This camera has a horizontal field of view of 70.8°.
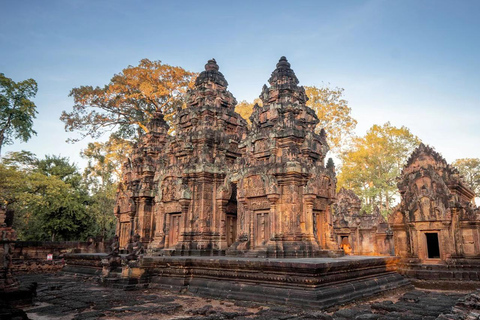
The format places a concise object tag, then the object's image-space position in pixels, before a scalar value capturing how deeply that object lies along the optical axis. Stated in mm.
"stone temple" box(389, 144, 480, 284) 10336
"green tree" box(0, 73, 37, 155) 20328
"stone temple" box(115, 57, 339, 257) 10047
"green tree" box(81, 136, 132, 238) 23984
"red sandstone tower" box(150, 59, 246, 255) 12209
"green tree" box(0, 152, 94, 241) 19188
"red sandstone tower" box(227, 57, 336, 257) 9852
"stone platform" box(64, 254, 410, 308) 6973
